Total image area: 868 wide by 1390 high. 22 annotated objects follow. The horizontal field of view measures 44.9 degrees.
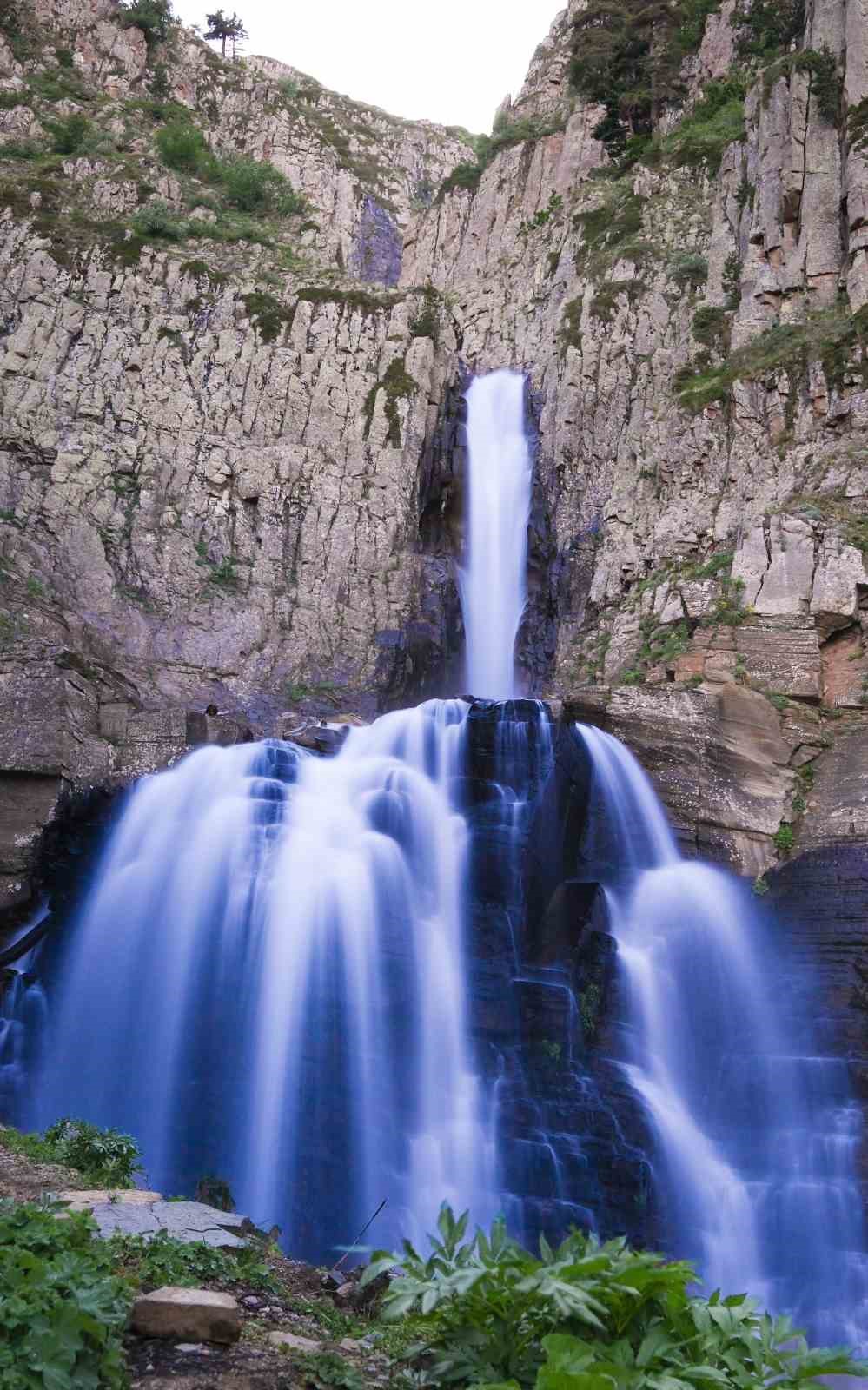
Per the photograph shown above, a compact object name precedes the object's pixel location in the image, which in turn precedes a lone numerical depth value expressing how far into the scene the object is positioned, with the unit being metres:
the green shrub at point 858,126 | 26.03
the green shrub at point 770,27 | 33.03
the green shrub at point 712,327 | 27.42
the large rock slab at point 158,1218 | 6.30
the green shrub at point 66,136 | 33.84
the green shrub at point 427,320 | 30.55
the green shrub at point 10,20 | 37.97
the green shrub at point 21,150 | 33.06
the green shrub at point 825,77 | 27.59
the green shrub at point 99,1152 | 9.10
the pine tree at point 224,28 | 49.34
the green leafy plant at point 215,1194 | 10.12
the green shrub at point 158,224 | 31.20
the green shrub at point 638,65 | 34.81
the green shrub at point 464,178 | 39.41
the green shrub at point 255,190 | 35.94
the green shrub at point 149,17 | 41.56
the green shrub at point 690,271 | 29.03
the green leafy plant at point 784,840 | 16.91
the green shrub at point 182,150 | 35.69
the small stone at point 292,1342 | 4.79
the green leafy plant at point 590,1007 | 14.09
